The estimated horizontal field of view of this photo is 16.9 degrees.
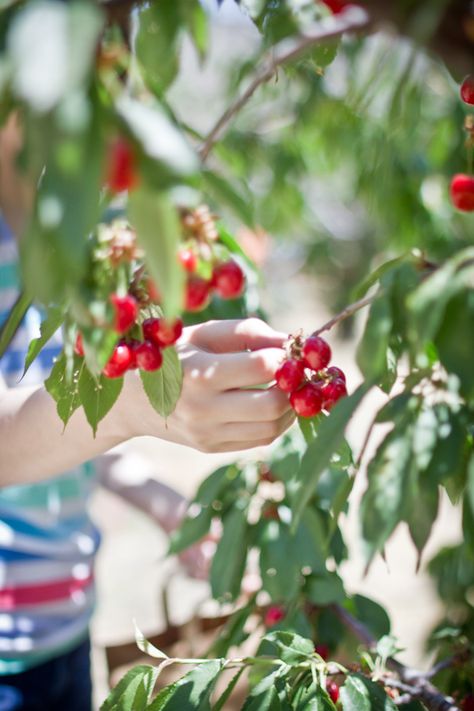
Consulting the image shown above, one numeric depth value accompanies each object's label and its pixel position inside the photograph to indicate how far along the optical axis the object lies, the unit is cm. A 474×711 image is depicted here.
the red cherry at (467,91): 97
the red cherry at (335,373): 100
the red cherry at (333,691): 110
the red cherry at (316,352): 98
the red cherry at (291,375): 99
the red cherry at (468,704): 118
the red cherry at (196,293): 85
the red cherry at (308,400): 98
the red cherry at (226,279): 86
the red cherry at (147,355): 92
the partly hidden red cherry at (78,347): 92
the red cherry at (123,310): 84
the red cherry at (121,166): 71
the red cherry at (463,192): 103
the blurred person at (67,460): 105
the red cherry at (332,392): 98
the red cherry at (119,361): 92
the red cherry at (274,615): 134
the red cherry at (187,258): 83
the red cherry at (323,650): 129
